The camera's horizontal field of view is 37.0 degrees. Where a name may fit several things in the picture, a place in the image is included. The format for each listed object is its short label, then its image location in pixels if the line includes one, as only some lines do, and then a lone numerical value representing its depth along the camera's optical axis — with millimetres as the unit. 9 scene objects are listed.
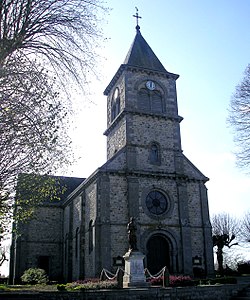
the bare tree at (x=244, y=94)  18078
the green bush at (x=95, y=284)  20266
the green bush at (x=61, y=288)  20072
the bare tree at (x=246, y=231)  52219
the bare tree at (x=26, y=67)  10188
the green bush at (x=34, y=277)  29608
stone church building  25844
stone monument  18922
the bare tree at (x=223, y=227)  50544
